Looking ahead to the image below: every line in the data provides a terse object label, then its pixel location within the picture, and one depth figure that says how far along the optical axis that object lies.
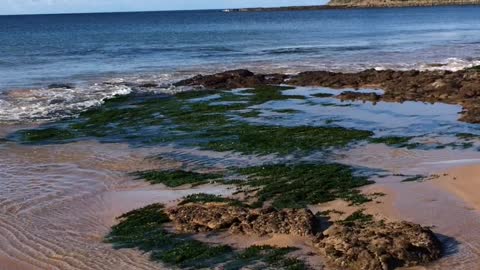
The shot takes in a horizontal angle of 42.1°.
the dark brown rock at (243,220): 9.35
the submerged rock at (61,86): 29.04
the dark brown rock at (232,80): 27.72
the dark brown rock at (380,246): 8.07
